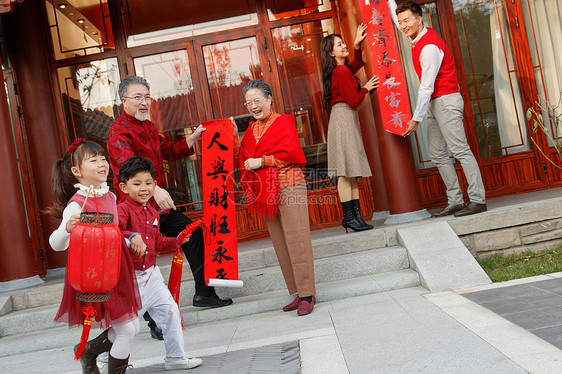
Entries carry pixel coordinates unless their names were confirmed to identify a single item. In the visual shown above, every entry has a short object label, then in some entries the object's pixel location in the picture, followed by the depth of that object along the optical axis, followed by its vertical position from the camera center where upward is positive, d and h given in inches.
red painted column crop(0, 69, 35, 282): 183.2 +4.8
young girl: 95.2 -9.3
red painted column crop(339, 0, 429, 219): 187.8 +0.8
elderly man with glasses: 129.1 +17.2
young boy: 107.0 -10.3
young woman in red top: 177.9 +20.6
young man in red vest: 171.5 +21.2
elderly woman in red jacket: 136.5 +2.9
